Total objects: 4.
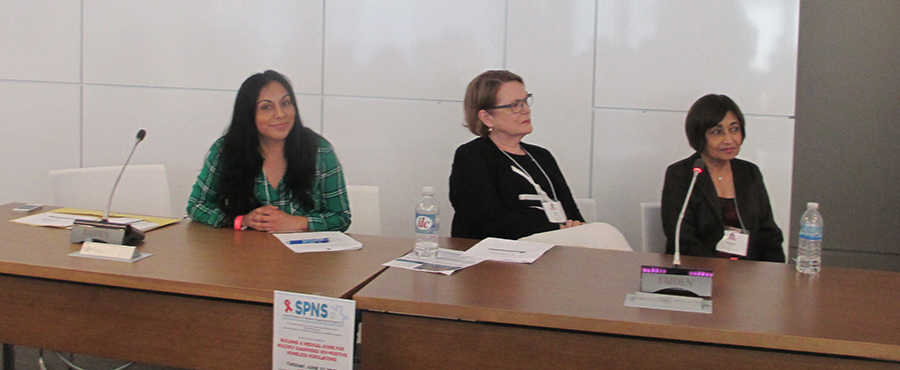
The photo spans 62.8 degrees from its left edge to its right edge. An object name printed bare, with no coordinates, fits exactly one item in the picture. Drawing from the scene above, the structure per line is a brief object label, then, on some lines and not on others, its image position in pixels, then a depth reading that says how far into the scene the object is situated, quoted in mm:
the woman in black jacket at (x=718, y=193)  2900
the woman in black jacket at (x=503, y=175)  2801
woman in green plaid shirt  2639
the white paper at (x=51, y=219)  2455
